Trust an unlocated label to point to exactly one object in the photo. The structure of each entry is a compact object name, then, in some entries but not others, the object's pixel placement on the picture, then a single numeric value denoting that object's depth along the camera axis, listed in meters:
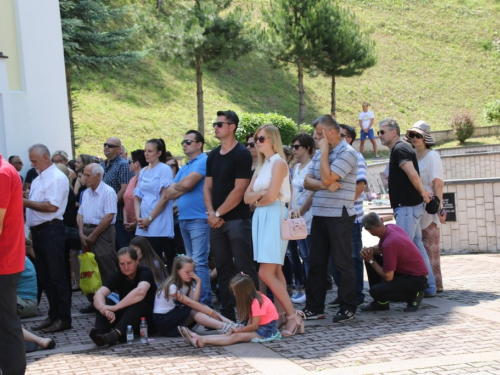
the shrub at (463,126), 31.20
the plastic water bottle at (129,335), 6.99
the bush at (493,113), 34.78
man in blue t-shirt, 7.99
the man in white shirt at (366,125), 27.22
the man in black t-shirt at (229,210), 7.32
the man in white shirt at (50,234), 7.55
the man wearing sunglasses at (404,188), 8.32
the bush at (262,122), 25.89
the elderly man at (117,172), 9.78
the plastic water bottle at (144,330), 7.02
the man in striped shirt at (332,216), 7.35
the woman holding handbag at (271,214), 6.94
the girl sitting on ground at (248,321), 6.60
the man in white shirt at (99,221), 8.70
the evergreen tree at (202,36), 28.05
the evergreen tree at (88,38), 19.70
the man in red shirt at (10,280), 5.10
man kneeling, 7.74
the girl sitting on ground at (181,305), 7.13
